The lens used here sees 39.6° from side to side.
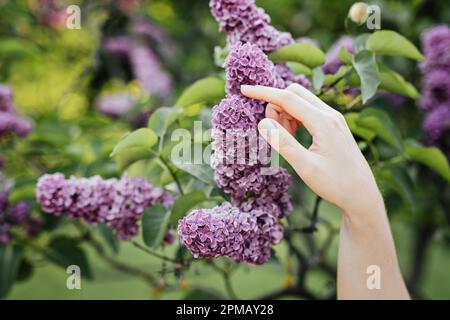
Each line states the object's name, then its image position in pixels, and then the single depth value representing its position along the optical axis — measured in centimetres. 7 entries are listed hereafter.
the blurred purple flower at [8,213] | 159
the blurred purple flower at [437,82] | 170
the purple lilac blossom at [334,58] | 146
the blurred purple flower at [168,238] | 134
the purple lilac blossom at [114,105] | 242
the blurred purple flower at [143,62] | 229
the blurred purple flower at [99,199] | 121
